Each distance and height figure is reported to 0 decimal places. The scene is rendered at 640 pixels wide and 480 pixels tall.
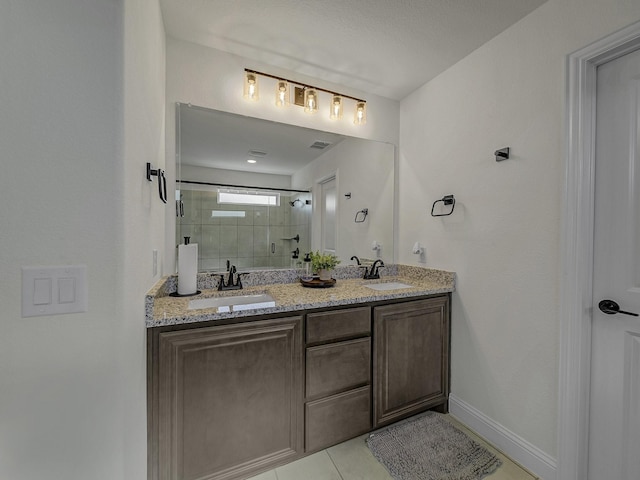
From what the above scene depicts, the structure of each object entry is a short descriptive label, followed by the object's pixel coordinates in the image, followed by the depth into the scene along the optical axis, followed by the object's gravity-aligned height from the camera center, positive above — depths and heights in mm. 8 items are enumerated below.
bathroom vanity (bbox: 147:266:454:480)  1269 -740
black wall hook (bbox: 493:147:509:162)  1670 +496
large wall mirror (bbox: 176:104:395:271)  1913 +344
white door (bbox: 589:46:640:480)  1244 -182
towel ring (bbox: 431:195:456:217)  2025 +262
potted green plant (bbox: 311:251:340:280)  2096 -215
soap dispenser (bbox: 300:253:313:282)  2186 -250
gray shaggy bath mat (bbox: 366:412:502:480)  1499 -1252
